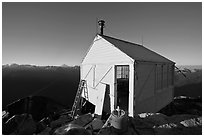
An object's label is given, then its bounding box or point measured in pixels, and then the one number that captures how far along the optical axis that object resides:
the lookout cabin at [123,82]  9.06
